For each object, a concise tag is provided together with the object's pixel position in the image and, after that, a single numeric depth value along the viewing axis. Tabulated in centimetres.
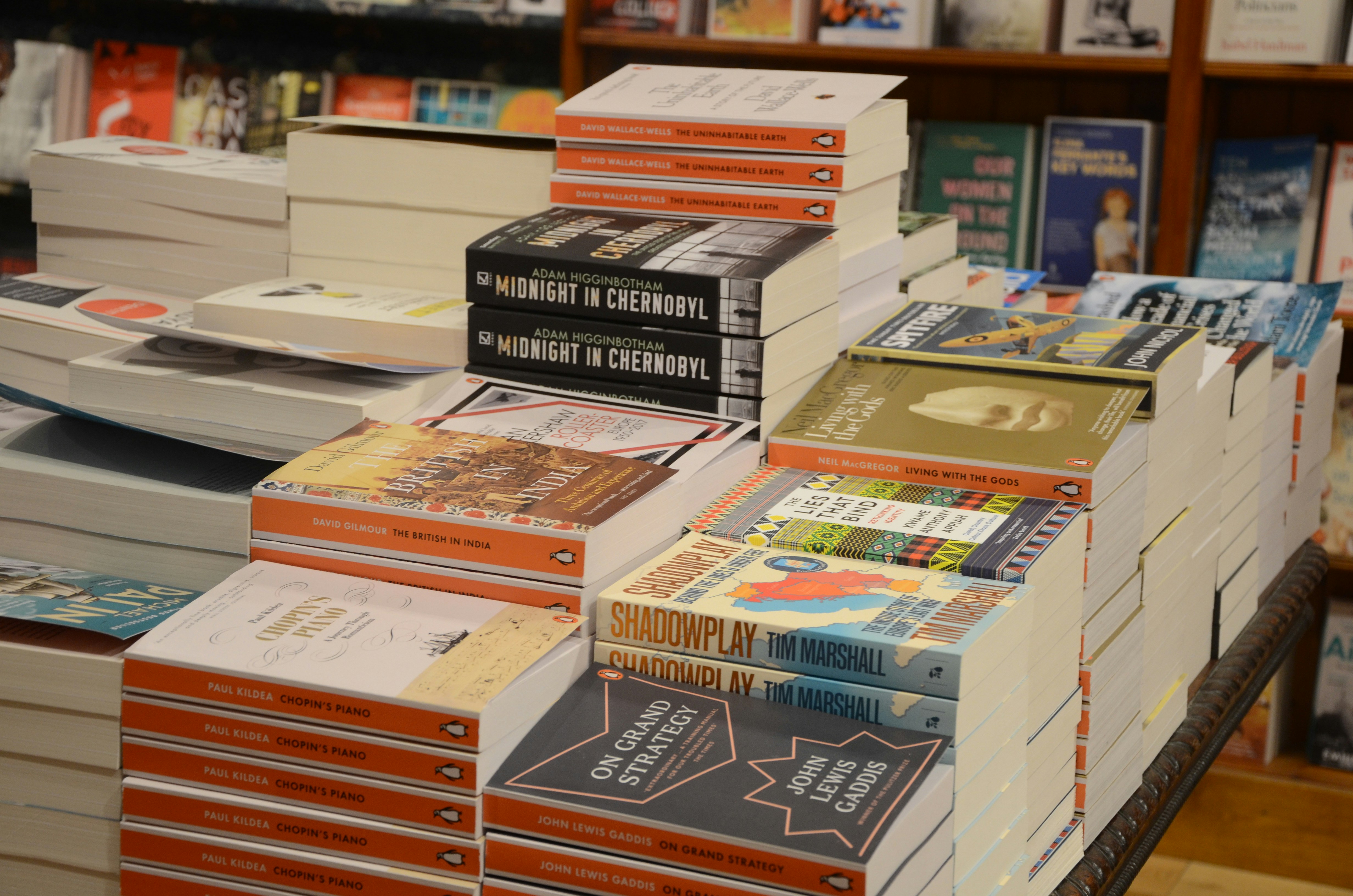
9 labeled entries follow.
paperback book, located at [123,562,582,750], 169
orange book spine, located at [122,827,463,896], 171
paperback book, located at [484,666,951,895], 164
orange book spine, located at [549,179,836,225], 200
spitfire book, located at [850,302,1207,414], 196
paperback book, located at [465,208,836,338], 192
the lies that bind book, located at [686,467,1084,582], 180
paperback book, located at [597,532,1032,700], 169
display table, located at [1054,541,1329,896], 191
